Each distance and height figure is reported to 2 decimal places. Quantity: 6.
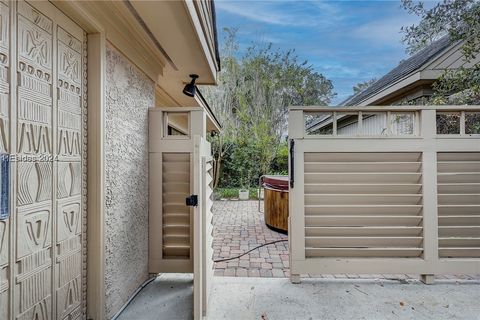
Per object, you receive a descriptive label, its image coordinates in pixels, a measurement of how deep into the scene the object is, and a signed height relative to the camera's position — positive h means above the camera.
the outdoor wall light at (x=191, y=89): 3.71 +1.01
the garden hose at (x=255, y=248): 4.27 -1.52
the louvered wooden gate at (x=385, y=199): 3.24 -0.45
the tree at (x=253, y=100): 11.76 +3.14
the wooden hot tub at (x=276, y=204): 5.92 -0.95
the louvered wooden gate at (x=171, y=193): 3.25 -0.36
